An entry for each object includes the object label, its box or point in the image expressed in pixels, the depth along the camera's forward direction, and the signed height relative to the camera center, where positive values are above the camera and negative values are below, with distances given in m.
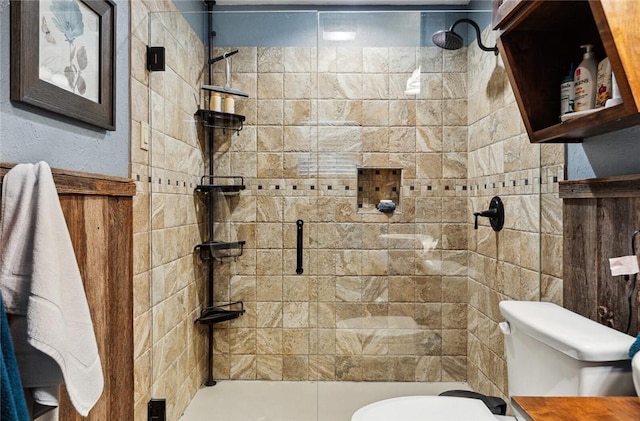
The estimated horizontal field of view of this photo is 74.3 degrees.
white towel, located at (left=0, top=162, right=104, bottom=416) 0.92 -0.17
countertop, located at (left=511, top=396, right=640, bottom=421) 0.90 -0.45
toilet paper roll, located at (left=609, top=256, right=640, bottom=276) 1.28 -0.18
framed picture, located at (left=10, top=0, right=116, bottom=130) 1.05 +0.43
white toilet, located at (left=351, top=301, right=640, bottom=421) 1.12 -0.45
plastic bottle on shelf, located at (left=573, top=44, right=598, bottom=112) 1.26 +0.38
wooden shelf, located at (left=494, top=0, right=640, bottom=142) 1.25 +0.52
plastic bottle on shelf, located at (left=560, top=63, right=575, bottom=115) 1.33 +0.36
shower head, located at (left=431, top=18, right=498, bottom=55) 2.23 +0.91
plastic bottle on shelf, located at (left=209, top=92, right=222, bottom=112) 2.43 +0.60
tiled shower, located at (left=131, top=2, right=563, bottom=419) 2.30 -0.02
